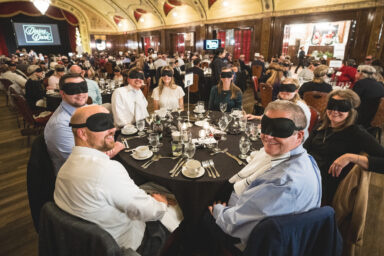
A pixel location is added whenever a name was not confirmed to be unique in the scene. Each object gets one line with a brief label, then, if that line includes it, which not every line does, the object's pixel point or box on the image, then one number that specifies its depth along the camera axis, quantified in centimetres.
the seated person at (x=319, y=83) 375
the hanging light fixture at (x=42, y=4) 704
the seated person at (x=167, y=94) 367
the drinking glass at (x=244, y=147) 186
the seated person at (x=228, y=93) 339
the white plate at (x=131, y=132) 246
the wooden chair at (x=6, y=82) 601
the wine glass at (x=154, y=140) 196
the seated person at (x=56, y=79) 512
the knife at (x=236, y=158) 180
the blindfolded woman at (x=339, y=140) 170
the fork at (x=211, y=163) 177
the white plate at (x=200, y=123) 266
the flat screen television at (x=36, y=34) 1631
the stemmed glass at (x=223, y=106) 286
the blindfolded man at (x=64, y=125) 188
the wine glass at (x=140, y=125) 233
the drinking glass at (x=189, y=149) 178
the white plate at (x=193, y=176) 164
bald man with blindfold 107
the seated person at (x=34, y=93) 462
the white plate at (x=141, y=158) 188
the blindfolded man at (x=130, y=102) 308
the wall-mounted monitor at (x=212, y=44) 1137
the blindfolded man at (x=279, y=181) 108
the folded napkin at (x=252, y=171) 138
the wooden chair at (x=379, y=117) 332
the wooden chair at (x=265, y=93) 444
